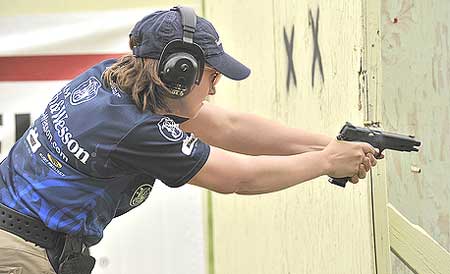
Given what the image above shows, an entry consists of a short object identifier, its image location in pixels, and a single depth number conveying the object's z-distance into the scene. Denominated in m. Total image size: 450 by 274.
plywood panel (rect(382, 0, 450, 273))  6.42
